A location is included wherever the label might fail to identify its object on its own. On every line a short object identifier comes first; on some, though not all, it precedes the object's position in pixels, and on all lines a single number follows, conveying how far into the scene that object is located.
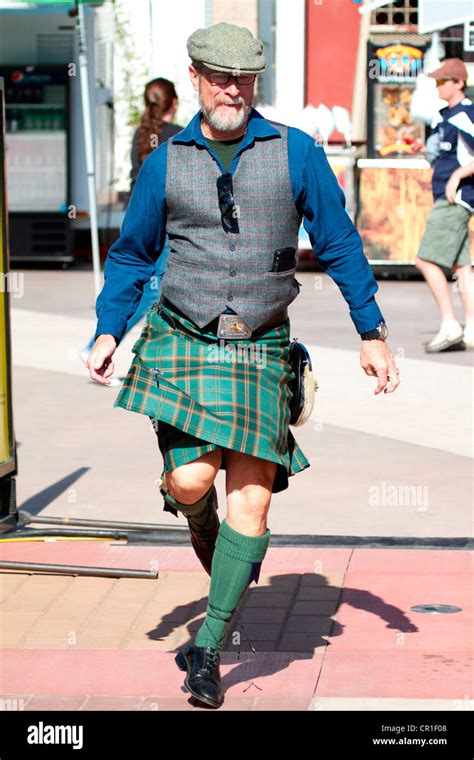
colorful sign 16.42
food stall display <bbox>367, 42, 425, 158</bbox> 16.39
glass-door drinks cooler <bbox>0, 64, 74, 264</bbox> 18.16
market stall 15.85
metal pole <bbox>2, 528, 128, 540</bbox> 6.25
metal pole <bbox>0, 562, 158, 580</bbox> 5.64
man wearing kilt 4.35
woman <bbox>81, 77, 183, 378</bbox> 9.33
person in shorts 10.98
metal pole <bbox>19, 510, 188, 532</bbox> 6.32
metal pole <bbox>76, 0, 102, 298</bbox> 11.20
